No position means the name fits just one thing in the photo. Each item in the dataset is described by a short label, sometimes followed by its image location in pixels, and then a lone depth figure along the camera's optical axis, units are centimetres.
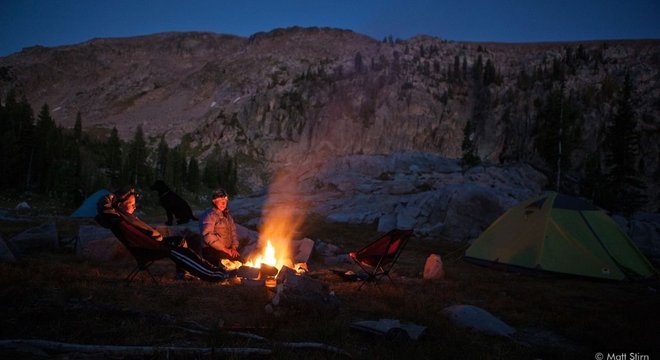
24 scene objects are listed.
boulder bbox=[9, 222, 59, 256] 1134
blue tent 2522
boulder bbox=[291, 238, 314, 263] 1229
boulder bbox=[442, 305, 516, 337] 574
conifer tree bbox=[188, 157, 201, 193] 7438
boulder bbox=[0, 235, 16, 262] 841
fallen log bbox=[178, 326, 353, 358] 424
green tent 1121
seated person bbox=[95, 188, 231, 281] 716
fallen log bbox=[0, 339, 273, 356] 361
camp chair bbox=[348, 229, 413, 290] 851
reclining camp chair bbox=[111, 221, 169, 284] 711
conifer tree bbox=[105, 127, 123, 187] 6105
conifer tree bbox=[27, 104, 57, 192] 4806
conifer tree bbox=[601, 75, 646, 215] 3381
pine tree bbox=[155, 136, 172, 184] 7302
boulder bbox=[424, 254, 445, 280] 1031
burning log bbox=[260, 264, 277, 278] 838
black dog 1353
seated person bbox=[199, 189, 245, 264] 881
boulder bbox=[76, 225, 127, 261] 1108
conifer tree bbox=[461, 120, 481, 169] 4869
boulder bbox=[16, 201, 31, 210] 3120
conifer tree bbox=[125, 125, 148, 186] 6255
